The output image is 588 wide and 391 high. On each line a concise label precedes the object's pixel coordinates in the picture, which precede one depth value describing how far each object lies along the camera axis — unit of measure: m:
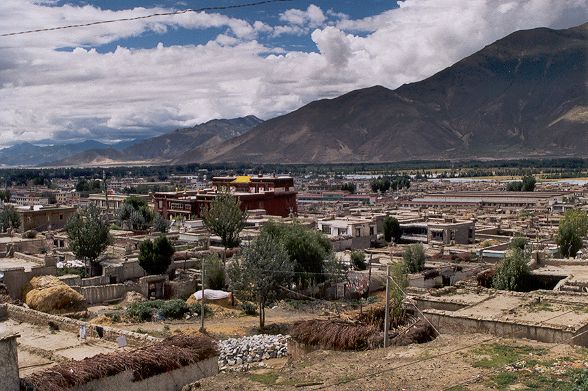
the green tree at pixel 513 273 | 25.17
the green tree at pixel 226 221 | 41.00
